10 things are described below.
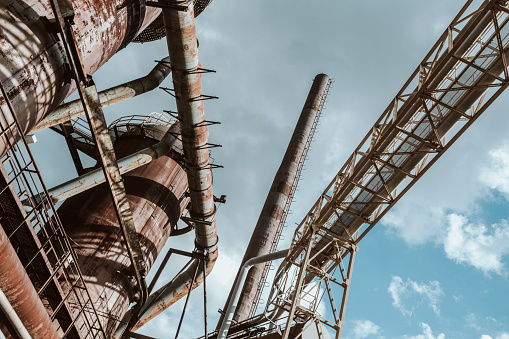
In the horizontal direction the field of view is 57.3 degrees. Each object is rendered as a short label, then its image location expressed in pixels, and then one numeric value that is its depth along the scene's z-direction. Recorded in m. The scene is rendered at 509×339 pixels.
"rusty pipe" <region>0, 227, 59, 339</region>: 6.14
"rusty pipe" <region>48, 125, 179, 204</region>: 10.82
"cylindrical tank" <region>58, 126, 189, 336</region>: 11.58
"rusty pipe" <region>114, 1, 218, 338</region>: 10.23
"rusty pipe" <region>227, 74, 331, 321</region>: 22.83
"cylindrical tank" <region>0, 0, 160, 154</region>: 6.86
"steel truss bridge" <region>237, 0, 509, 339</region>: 10.39
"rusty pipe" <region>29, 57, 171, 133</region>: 10.97
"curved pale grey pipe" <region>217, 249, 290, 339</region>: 13.81
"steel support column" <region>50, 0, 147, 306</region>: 7.83
